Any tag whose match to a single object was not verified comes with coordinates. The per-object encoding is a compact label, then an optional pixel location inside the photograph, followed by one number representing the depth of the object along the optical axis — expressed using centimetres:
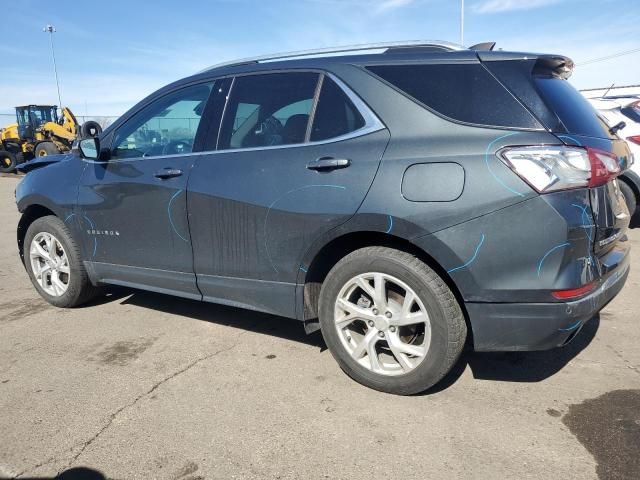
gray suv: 234
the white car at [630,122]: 641
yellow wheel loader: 2189
